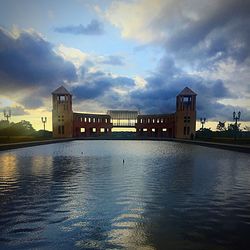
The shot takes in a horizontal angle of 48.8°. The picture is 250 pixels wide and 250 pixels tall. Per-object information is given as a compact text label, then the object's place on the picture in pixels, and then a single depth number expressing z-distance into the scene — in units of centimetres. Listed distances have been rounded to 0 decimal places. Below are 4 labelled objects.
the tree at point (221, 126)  11444
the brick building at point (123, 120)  7549
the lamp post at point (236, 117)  4575
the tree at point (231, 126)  10142
